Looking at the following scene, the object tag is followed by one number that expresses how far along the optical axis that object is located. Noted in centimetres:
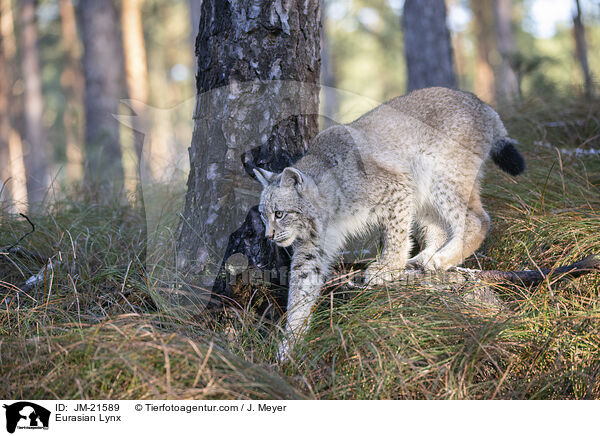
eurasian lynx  354
